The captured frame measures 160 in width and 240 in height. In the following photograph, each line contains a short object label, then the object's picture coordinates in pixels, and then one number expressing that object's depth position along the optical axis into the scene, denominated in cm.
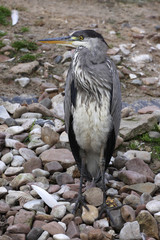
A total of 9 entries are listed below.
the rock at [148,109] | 977
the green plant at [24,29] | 1301
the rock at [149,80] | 1112
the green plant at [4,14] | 1342
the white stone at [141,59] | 1205
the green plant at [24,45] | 1191
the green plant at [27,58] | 1143
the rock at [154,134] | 886
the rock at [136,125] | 871
